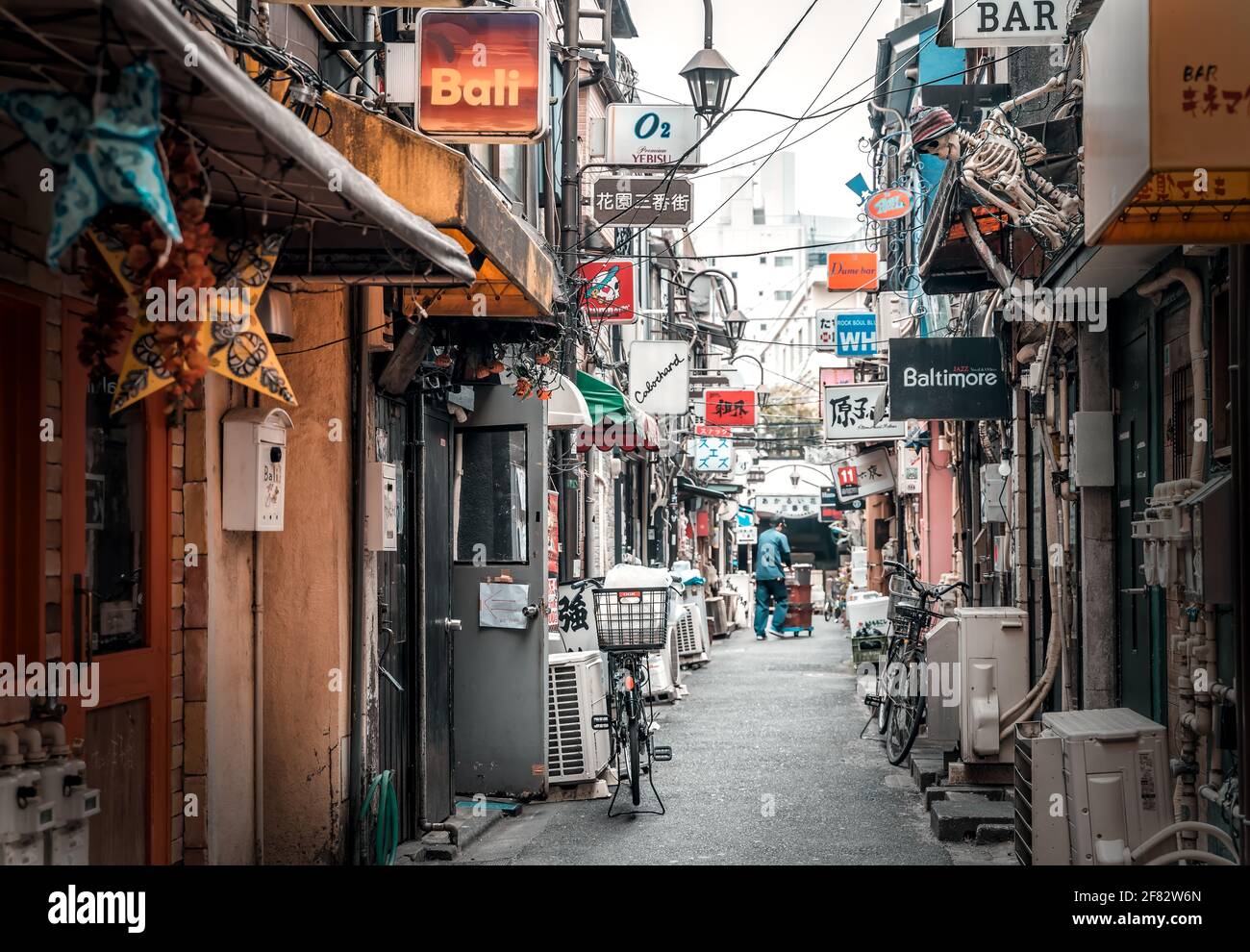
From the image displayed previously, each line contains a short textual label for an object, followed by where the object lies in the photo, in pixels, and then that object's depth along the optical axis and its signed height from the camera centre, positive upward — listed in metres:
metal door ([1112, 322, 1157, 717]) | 9.25 +0.03
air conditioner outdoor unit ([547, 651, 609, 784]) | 11.42 -1.75
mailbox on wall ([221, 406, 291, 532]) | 7.23 +0.30
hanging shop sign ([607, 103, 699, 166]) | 15.22 +4.46
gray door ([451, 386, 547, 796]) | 11.11 -0.50
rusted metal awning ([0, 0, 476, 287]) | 3.65 +1.34
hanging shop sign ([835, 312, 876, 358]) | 25.23 +3.52
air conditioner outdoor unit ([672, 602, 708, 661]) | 23.22 -1.99
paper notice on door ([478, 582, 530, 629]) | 11.16 -0.69
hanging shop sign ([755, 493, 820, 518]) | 55.85 +0.58
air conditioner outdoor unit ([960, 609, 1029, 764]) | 10.80 -1.23
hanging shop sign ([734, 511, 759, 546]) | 55.75 -0.44
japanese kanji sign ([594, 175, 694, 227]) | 15.68 +3.82
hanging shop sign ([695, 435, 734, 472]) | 33.34 +1.65
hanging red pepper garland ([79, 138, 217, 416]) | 4.33 +0.86
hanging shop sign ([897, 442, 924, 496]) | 25.50 +0.89
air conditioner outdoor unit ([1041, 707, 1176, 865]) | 6.49 -1.34
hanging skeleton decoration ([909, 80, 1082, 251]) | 9.95 +2.52
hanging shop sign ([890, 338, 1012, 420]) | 12.41 +1.29
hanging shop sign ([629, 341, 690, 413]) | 21.81 +2.37
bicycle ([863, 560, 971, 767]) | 12.52 -1.50
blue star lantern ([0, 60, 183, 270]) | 3.49 +0.96
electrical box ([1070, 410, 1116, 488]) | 10.17 +0.52
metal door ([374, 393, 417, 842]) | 9.21 -0.80
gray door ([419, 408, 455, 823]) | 10.28 -0.78
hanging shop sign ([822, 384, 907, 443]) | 21.20 +1.67
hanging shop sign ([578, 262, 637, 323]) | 17.88 +3.26
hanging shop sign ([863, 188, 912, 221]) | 19.16 +4.54
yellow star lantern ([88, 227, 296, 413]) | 4.66 +0.76
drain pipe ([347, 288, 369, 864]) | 8.38 -0.38
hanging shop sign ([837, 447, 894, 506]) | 31.97 +1.13
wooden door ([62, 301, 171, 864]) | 5.66 -0.32
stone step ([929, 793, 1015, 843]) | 9.55 -2.18
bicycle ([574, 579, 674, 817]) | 10.77 -0.96
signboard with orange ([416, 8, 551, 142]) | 8.82 +2.99
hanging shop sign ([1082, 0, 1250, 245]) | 4.67 +1.45
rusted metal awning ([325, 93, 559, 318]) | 7.24 +1.90
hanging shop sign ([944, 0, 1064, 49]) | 10.30 +3.85
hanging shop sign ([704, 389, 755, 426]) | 30.48 +2.59
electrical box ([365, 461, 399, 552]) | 8.62 +0.11
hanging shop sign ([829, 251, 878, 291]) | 27.22 +5.11
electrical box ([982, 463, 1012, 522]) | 14.18 +0.23
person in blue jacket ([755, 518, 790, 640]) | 29.58 -1.18
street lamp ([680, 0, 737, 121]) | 12.89 +4.31
